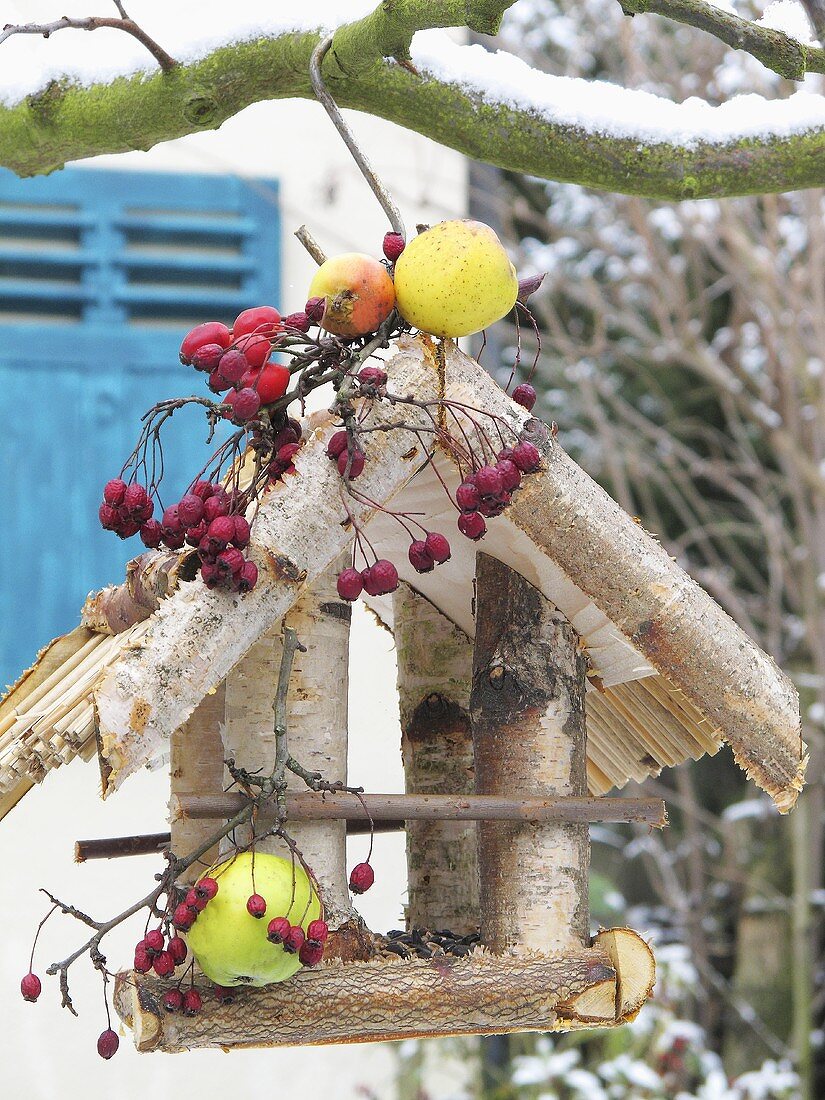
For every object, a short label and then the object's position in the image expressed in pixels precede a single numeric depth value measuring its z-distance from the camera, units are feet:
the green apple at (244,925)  7.94
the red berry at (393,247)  8.14
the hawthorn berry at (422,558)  7.97
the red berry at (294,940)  7.91
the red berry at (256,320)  8.01
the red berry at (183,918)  7.94
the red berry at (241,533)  7.92
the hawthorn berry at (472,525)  7.98
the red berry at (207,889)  7.94
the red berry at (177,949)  7.99
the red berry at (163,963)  7.98
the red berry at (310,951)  7.96
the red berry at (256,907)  7.89
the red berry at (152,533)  8.02
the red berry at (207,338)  8.02
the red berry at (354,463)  7.97
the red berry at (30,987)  8.04
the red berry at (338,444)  7.99
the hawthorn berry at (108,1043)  8.01
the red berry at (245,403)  7.89
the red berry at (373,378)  7.92
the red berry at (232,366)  7.90
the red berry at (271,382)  7.95
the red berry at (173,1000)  8.02
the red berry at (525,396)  8.21
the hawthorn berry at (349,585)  7.91
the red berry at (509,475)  7.96
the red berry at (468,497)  7.95
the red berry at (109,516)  8.04
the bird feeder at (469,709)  7.96
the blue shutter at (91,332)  12.49
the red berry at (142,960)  7.97
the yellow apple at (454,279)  8.03
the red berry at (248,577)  7.92
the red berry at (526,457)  8.01
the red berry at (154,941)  7.96
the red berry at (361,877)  8.04
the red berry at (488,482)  7.94
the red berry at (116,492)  8.03
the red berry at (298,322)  8.01
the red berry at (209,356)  7.94
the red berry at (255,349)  7.94
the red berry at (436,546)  7.97
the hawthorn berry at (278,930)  7.90
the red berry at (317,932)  7.96
